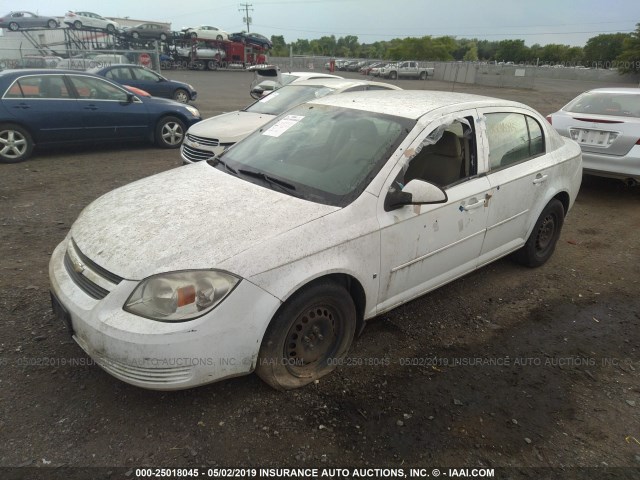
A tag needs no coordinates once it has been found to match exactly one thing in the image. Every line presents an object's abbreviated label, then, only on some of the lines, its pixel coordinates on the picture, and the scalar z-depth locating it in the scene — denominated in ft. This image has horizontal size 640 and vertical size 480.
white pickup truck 141.59
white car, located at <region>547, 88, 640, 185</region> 20.44
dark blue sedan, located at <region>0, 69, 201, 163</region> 24.21
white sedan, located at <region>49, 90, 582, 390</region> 7.27
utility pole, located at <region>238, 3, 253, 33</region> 289.33
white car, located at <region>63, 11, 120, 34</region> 103.86
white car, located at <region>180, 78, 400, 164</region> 21.34
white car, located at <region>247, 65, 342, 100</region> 29.90
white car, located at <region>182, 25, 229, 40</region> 125.66
